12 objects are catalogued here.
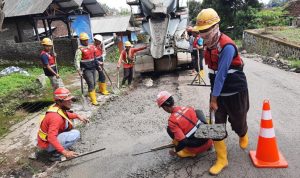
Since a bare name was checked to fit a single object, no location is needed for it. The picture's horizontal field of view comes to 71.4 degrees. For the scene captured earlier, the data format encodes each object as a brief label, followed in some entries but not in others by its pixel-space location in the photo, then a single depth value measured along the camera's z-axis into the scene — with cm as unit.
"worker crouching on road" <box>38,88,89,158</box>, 305
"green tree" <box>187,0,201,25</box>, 2876
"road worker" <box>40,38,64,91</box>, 547
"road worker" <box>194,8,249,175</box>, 246
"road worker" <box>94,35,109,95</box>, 580
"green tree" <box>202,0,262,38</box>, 1968
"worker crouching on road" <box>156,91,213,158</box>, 274
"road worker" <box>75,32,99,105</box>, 538
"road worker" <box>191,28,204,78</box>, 645
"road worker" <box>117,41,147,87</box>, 689
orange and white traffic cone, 262
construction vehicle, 727
